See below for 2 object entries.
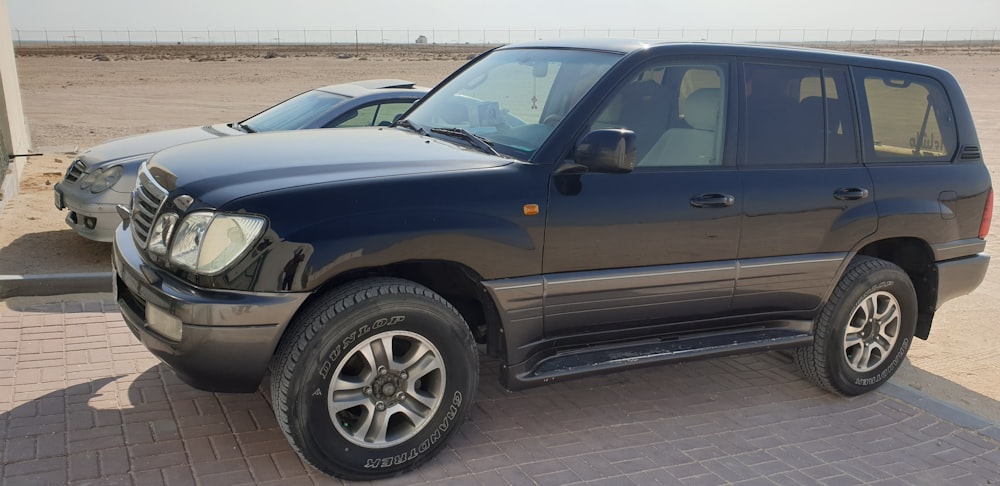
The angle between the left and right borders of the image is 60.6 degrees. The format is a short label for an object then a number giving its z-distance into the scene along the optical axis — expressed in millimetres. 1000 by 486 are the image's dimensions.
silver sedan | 7156
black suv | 3568
